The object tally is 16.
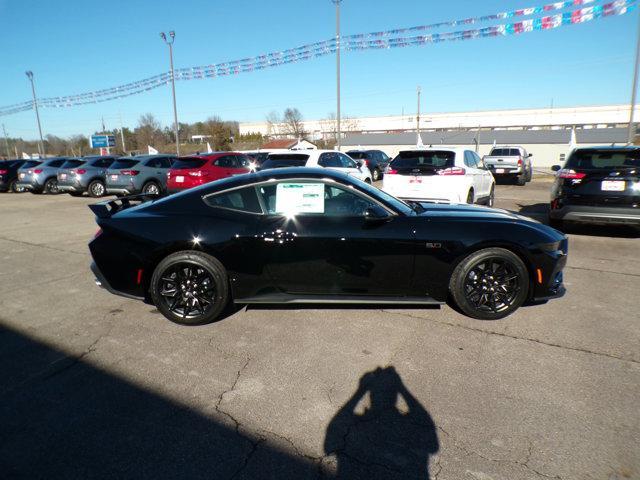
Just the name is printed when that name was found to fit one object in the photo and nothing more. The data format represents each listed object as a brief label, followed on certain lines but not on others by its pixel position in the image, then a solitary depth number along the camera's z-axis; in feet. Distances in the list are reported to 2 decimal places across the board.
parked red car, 39.32
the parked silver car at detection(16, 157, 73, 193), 57.06
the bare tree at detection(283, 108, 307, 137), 299.93
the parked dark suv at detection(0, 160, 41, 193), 63.52
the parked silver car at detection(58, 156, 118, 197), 51.67
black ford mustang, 12.43
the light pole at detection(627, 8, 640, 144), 62.49
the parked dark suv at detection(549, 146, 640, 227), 22.22
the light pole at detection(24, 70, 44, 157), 135.92
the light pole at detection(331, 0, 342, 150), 69.92
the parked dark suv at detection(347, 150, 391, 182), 69.77
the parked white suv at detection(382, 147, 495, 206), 26.03
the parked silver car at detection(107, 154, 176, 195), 46.52
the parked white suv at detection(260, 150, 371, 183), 35.37
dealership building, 152.56
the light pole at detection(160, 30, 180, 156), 86.43
